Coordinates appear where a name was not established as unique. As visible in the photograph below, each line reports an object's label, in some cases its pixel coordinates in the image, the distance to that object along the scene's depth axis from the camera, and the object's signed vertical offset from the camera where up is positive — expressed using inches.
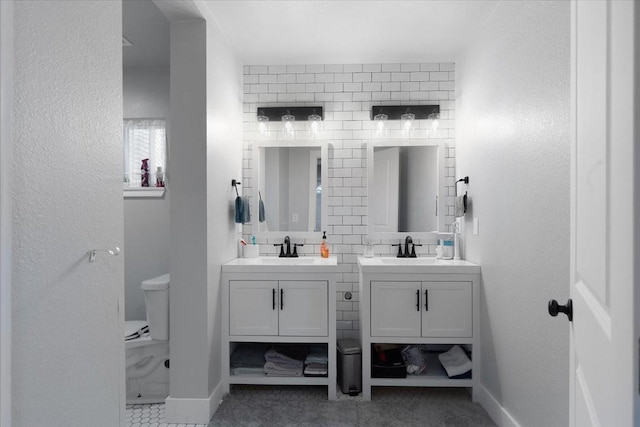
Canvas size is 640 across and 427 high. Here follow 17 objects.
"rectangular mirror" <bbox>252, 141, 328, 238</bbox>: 129.9 +8.2
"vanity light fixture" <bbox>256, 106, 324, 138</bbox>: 127.7 +32.8
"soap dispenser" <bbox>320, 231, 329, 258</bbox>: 125.6 -12.8
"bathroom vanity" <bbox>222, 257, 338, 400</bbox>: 105.2 -28.0
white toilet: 101.7 -42.0
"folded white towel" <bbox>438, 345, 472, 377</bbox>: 103.9 -43.7
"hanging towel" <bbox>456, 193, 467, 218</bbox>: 112.7 +1.7
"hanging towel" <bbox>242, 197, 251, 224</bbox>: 116.3 +0.1
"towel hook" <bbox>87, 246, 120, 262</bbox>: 51.3 -6.1
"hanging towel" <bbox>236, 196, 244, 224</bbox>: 115.7 +0.1
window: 134.0 +22.6
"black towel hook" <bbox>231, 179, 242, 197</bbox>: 117.4 +8.6
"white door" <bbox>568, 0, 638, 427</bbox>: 23.1 -0.4
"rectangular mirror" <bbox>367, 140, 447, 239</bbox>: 128.0 +7.1
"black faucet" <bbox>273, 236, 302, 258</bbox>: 127.6 -14.2
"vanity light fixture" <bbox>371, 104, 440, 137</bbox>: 125.8 +33.7
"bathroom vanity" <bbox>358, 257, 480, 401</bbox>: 103.1 -28.0
